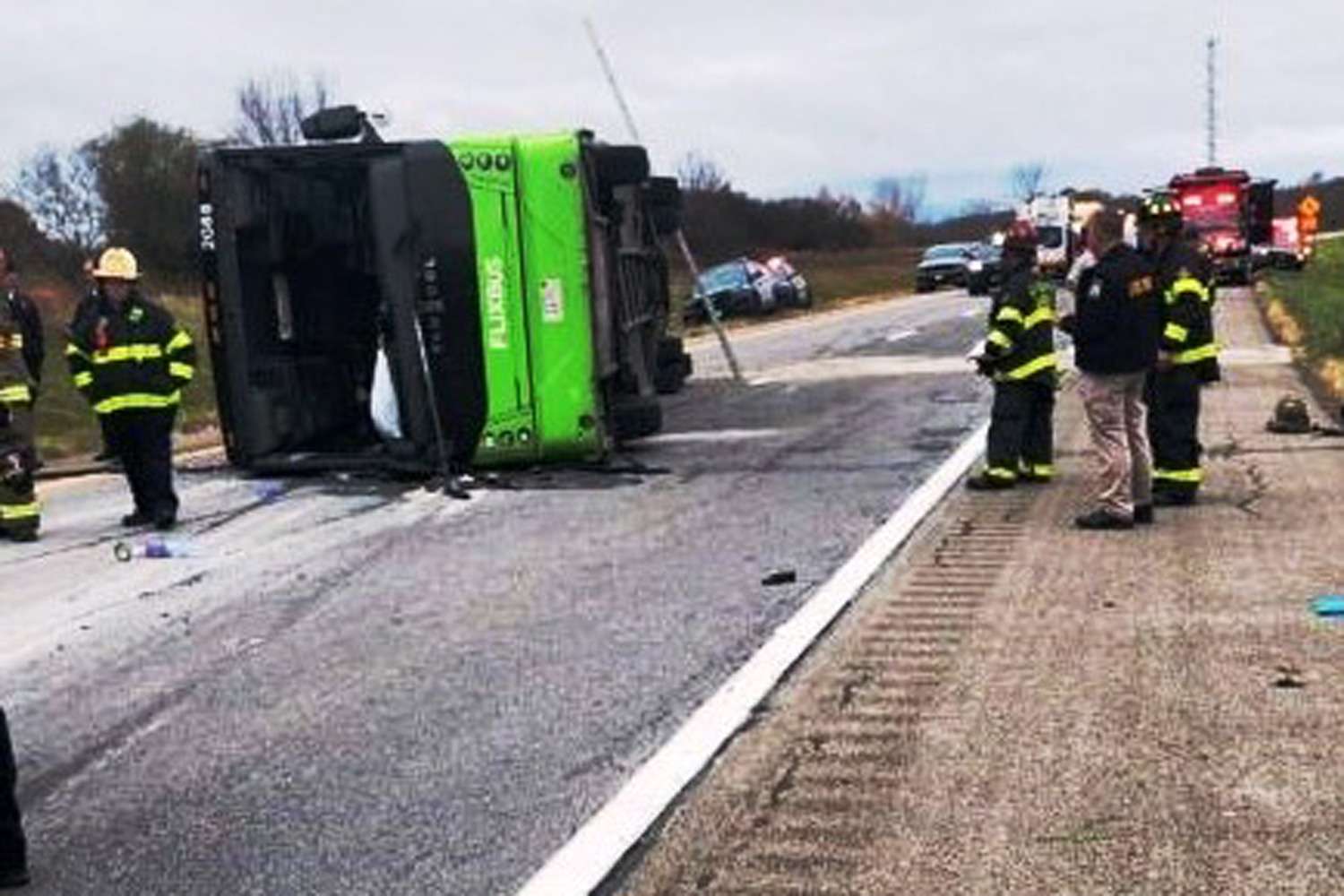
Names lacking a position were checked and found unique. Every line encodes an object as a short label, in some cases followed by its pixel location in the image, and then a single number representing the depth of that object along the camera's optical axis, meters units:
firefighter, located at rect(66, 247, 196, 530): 11.00
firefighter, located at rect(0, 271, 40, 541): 10.73
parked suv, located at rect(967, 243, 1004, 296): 45.88
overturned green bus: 12.16
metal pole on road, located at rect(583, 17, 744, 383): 16.08
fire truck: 44.25
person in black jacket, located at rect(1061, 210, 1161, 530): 9.33
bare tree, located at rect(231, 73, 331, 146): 62.78
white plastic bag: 12.62
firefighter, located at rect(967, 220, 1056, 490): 11.02
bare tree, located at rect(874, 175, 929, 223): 127.24
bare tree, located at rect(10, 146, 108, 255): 48.66
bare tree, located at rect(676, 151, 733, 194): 92.00
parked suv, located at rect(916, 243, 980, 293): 57.59
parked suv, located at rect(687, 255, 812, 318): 43.03
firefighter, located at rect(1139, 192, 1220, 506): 9.93
